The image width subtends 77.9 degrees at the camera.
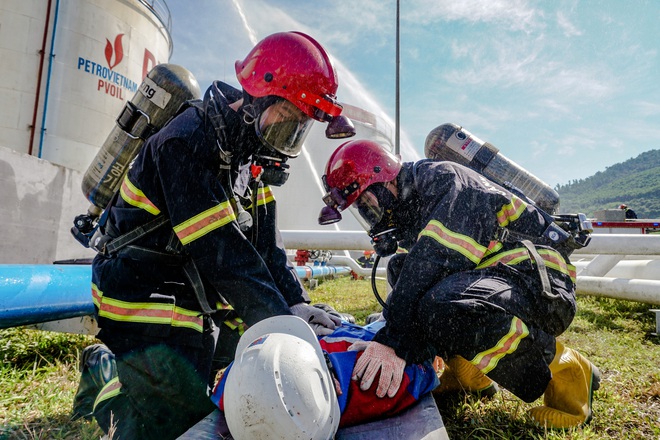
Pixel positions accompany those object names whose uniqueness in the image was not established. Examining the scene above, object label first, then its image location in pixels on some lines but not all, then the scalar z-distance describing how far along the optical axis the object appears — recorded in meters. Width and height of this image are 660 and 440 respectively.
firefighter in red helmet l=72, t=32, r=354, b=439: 1.77
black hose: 2.43
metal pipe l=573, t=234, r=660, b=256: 3.49
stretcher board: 1.29
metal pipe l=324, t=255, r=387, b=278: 8.59
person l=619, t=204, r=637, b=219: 13.73
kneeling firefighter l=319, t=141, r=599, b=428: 1.64
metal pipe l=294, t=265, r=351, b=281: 6.76
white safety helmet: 1.12
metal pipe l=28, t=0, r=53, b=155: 8.76
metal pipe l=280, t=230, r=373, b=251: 4.88
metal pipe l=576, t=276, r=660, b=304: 3.39
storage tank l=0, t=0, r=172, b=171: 8.48
